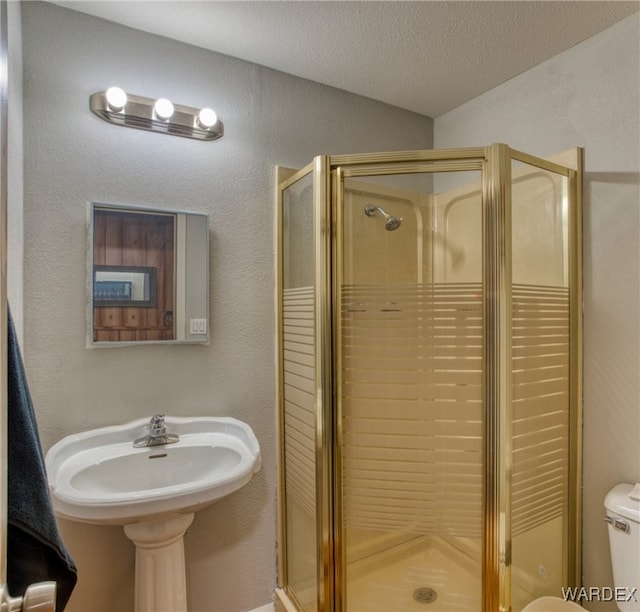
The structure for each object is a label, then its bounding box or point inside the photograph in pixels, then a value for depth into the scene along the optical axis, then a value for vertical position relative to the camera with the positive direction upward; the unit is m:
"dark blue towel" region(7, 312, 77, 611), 0.63 -0.32
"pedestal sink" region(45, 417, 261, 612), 1.17 -0.59
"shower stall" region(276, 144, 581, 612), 1.44 -0.29
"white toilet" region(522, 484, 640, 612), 1.35 -0.84
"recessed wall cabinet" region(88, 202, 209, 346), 1.50 +0.12
